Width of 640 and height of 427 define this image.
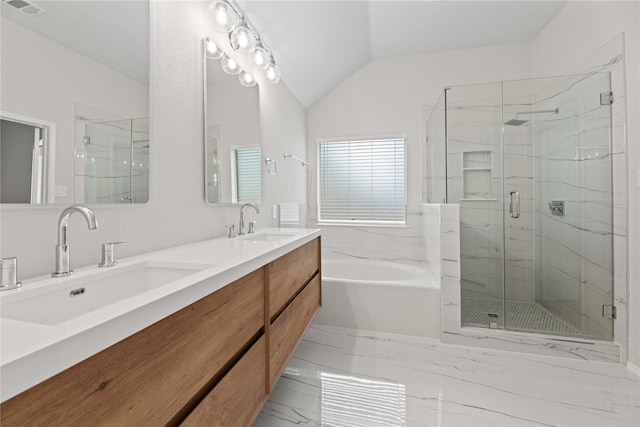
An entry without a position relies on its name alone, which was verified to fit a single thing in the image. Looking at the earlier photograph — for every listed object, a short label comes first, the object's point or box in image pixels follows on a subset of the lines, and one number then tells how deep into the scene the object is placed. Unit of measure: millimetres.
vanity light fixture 1586
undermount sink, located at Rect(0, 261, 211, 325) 655
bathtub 2285
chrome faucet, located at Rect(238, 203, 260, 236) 1832
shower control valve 2336
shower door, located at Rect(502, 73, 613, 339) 2084
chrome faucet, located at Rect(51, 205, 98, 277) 787
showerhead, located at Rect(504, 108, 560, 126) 2504
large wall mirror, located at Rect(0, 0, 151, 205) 764
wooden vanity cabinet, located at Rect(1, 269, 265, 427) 427
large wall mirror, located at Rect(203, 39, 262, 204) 1626
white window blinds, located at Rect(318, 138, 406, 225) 3357
